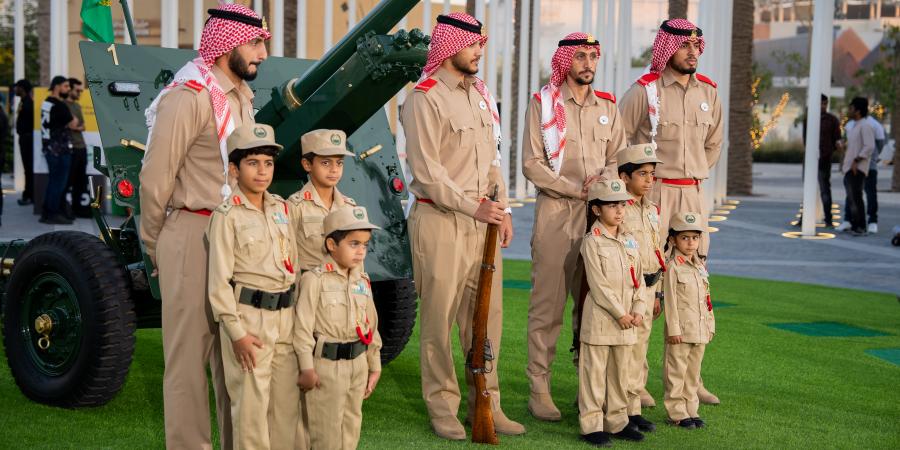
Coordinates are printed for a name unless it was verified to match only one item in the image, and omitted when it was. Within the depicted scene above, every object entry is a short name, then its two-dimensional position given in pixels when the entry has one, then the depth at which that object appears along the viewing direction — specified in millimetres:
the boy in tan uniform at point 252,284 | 4301
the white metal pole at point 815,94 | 14914
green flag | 7517
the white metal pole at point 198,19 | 13422
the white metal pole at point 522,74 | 19562
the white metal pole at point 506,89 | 18222
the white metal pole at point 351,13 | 14960
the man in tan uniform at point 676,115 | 6414
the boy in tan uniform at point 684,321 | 6027
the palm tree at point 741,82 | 22500
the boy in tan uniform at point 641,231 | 5848
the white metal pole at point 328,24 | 14812
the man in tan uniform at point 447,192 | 5613
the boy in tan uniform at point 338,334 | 4500
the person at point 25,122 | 16242
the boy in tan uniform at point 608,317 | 5602
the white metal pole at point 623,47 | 18359
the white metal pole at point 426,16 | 16047
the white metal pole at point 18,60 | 17312
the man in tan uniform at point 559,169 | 6109
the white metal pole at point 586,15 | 18312
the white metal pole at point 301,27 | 14289
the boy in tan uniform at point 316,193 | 4809
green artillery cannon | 5383
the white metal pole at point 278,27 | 13805
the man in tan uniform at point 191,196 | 4547
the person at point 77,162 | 14031
